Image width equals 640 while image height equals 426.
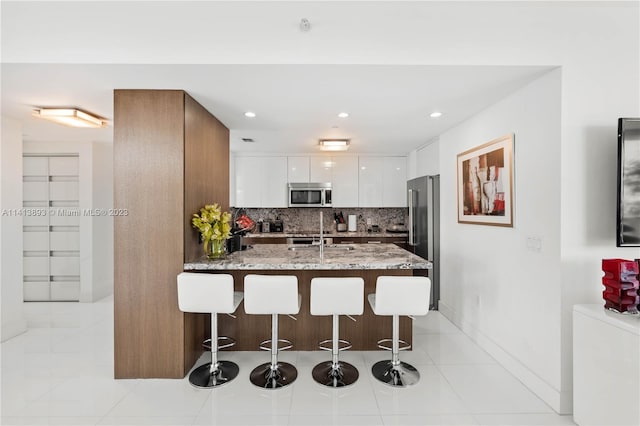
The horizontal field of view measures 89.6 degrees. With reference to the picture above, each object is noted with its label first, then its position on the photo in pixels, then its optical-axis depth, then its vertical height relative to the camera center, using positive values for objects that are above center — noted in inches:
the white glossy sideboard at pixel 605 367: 66.6 -35.1
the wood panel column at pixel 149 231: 103.4 -6.7
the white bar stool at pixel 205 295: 98.3 -26.0
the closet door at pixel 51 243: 193.2 -19.7
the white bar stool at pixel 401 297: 97.9 -26.6
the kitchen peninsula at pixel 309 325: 125.2 -44.8
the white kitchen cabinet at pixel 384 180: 223.3 +20.8
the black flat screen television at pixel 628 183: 78.8 +6.6
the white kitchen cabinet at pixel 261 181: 220.7 +19.6
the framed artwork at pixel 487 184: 108.0 +9.9
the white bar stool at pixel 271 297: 98.0 -26.6
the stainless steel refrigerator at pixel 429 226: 168.2 -8.4
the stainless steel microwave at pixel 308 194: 217.9 +10.9
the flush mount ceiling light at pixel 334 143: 175.0 +36.4
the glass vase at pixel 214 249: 117.4 -14.3
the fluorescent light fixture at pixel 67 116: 122.7 +36.6
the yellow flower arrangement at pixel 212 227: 111.9 -6.1
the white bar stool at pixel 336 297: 97.5 -26.4
